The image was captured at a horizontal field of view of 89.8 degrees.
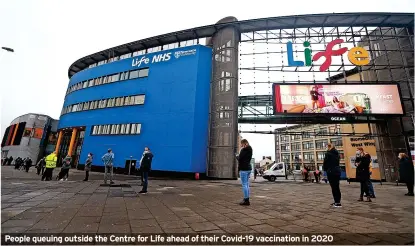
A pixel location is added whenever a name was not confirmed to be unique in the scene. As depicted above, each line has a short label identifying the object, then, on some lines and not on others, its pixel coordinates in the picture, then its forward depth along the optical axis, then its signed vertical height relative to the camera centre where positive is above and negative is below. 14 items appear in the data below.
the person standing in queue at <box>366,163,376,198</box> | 7.53 -0.50
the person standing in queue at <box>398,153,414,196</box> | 8.38 +0.22
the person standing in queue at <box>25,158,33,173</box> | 19.08 +0.00
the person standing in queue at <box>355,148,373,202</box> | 6.96 +0.14
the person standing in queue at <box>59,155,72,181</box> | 11.88 -0.09
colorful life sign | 18.19 +10.59
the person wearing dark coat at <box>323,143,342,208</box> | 5.70 +0.17
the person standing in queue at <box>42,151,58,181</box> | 11.41 +0.04
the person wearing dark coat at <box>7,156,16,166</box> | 35.99 +0.40
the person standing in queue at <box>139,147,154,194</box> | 7.85 +0.23
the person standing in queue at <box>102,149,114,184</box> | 10.30 +0.38
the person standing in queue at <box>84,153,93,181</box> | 12.19 +0.13
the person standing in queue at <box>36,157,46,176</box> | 15.43 -0.08
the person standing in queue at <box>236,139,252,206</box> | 5.79 +0.14
